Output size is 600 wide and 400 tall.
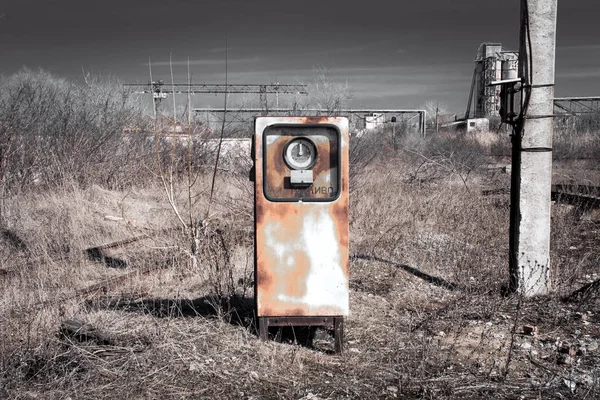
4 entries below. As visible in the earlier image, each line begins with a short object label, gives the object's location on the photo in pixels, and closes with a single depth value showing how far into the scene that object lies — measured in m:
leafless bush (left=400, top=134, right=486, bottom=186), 17.20
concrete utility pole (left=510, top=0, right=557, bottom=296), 5.89
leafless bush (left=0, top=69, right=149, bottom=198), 12.37
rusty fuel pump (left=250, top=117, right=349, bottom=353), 4.44
